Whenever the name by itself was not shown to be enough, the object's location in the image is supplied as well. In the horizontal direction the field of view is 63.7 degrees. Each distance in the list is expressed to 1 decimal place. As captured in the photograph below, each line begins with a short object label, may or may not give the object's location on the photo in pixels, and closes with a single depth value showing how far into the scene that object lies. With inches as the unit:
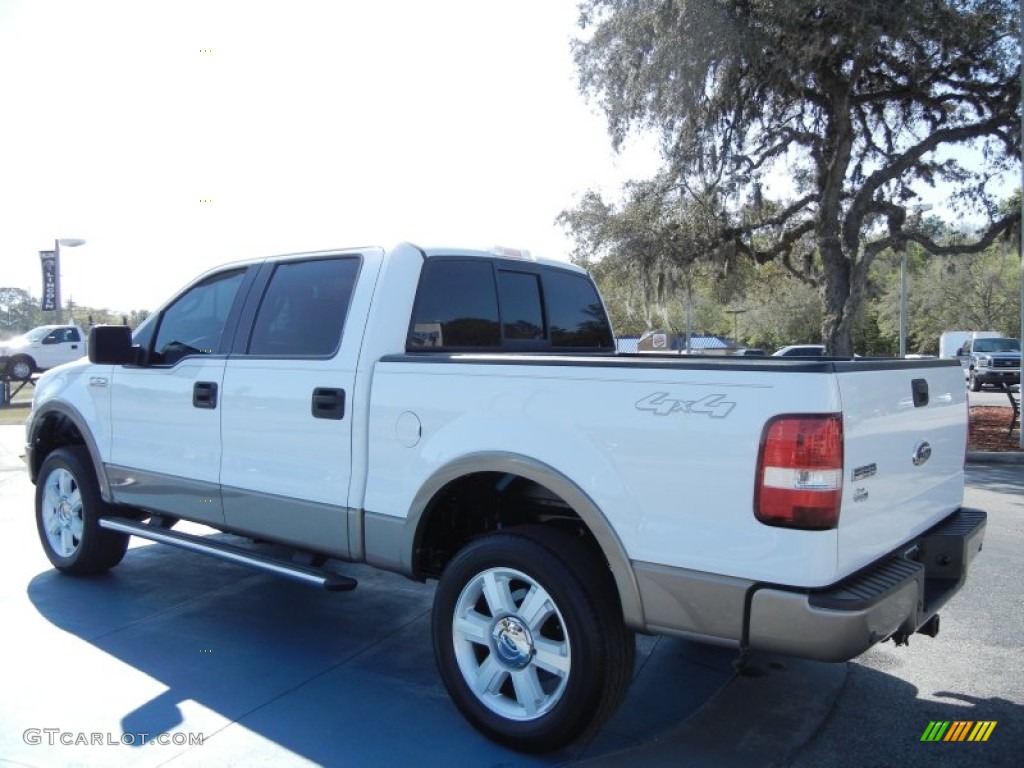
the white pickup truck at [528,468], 104.5
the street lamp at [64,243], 1034.7
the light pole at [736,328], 2416.3
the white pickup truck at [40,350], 1013.8
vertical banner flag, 1066.1
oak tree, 503.5
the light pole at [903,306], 931.2
